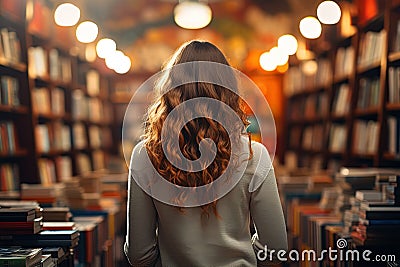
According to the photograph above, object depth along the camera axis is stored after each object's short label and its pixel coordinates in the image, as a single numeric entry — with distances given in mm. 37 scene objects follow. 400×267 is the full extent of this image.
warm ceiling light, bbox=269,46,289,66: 7961
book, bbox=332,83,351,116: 5977
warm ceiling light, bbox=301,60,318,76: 7852
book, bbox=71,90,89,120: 7548
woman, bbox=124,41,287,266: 2080
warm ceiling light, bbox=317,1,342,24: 5539
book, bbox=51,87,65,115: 6582
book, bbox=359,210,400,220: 3012
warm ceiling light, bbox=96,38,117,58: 7672
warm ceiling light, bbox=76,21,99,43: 6297
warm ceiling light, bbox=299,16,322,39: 6410
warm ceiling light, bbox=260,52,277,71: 8769
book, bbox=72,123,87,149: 7682
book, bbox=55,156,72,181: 6602
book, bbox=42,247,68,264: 2635
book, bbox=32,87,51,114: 5962
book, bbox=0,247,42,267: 2227
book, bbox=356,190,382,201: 3293
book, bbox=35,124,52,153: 6004
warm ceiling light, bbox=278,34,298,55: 7547
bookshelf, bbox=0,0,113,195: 5023
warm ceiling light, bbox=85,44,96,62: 8523
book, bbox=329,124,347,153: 6207
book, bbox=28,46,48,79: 5662
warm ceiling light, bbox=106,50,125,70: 8039
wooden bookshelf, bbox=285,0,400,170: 4348
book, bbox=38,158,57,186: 5957
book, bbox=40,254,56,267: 2441
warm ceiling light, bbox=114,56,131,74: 8234
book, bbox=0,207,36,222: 2596
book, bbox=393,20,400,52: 4238
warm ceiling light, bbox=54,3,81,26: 5418
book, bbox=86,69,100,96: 8578
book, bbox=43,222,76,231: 2872
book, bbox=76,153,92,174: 7742
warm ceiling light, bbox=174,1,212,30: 7640
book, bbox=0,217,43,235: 2598
